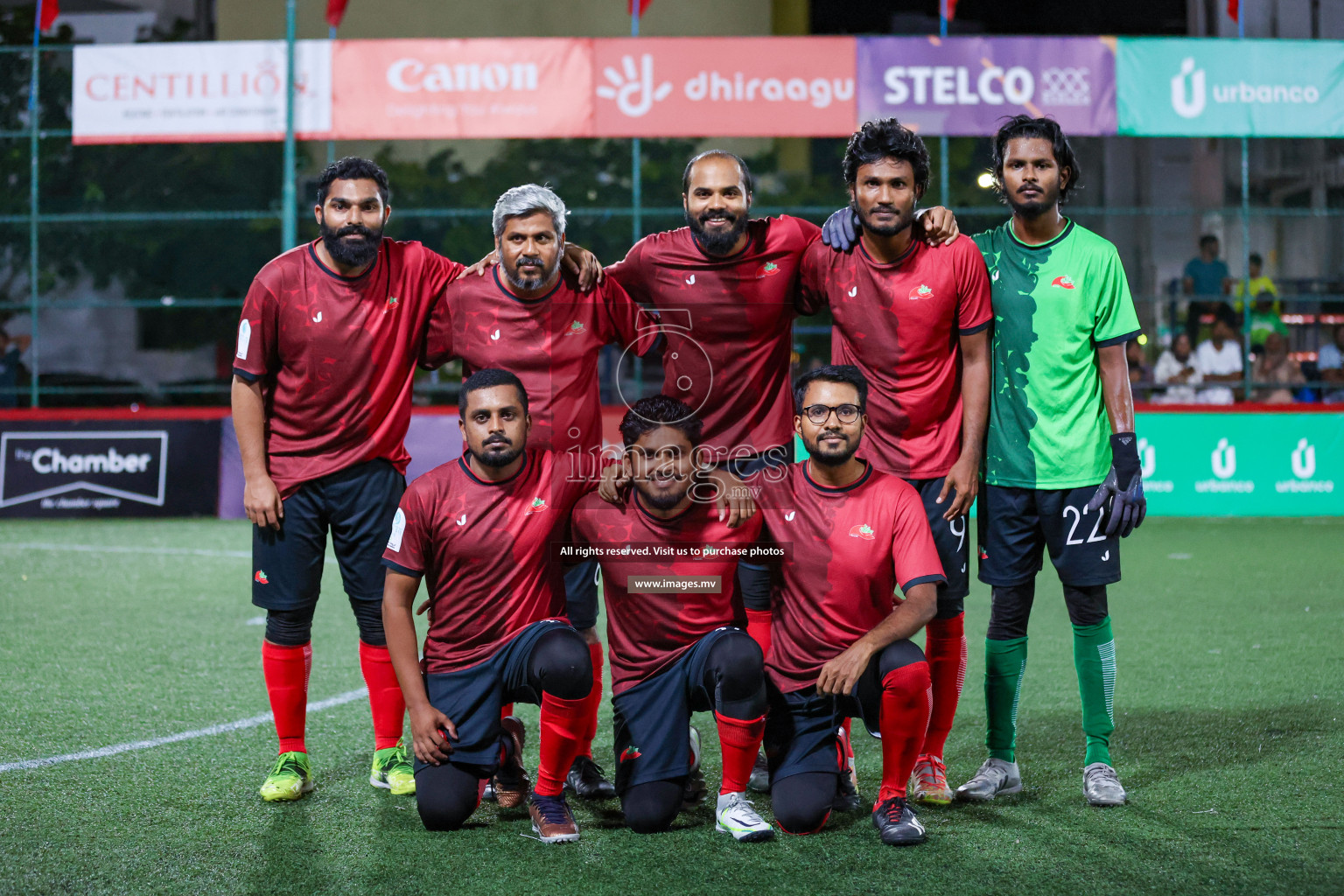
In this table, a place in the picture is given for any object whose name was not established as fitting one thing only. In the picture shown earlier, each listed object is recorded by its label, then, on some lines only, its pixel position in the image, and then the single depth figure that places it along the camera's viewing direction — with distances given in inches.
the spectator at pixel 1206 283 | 549.3
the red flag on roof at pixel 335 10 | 539.0
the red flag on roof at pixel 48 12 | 556.1
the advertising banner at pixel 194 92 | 499.2
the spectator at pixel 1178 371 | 526.6
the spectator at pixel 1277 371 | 521.3
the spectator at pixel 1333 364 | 539.8
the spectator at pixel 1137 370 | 533.0
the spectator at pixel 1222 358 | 530.6
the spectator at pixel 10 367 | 581.4
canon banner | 490.9
